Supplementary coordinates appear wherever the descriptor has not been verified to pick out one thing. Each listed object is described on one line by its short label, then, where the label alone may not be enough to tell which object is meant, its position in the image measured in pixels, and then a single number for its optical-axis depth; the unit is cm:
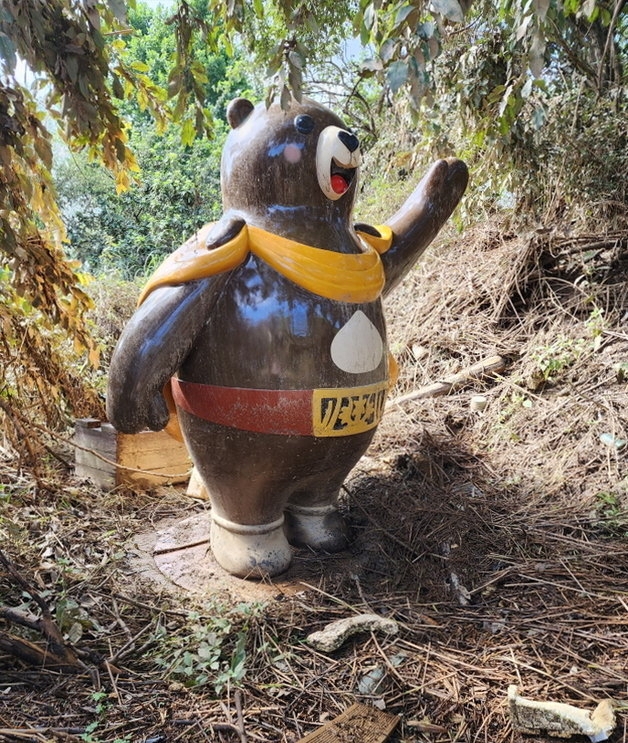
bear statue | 190
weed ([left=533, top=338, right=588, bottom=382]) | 323
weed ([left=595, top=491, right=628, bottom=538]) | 218
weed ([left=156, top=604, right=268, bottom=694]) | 158
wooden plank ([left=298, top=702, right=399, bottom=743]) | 134
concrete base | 203
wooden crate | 289
